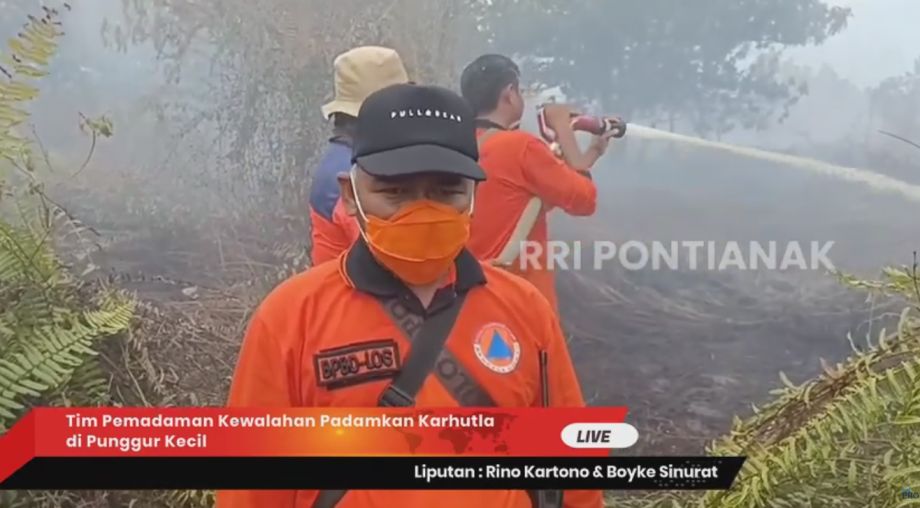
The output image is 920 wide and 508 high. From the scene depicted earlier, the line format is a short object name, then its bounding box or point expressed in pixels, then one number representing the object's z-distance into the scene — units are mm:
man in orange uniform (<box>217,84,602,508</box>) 1691
